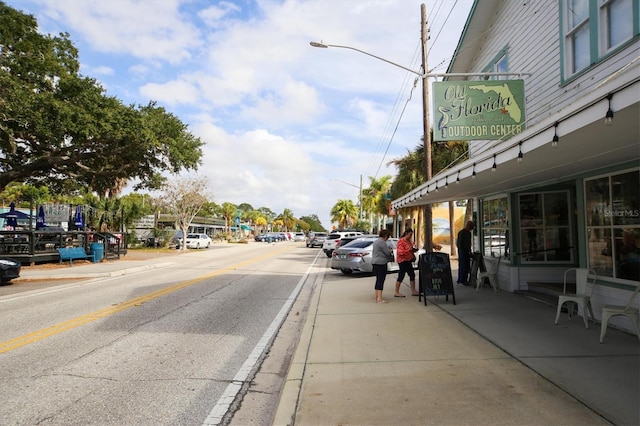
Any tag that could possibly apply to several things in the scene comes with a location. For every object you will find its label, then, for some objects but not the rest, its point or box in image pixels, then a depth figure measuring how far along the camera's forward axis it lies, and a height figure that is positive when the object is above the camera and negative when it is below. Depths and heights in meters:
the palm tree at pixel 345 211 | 80.12 +3.63
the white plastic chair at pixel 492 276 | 11.23 -1.16
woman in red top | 10.38 -0.59
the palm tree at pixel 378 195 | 41.26 +3.56
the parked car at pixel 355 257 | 16.39 -0.99
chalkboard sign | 9.39 -0.92
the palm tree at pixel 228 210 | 90.12 +4.48
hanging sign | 9.44 +2.59
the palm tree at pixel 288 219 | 142.60 +4.14
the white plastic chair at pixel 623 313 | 5.75 -1.09
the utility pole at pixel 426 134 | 14.45 +3.15
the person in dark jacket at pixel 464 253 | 11.91 -0.62
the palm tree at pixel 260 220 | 115.44 +2.94
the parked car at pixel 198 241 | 43.91 -0.94
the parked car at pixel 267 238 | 73.69 -1.11
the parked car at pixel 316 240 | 45.09 -0.91
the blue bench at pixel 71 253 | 21.23 -1.03
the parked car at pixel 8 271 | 14.08 -1.21
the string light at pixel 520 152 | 5.82 +1.01
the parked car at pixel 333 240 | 28.95 -0.59
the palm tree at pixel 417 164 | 24.59 +4.02
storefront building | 4.96 +1.02
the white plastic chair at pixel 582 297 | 7.00 -1.07
